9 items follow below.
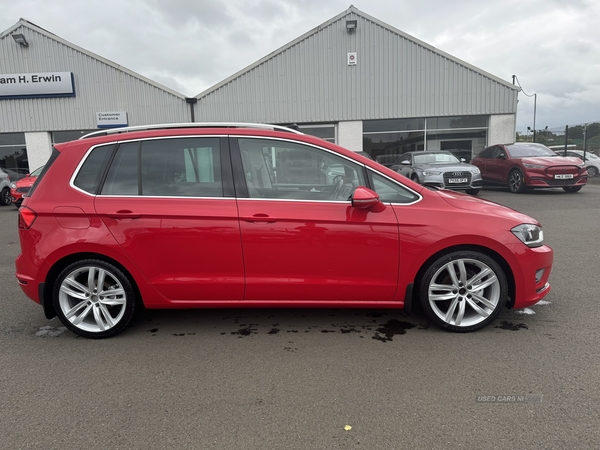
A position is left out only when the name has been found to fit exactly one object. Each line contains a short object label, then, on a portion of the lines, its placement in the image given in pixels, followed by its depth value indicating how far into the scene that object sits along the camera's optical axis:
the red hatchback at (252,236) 3.25
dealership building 18.09
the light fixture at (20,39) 17.95
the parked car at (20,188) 12.06
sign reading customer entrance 18.64
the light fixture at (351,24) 17.73
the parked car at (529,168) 12.28
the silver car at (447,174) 11.94
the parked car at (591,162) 19.95
